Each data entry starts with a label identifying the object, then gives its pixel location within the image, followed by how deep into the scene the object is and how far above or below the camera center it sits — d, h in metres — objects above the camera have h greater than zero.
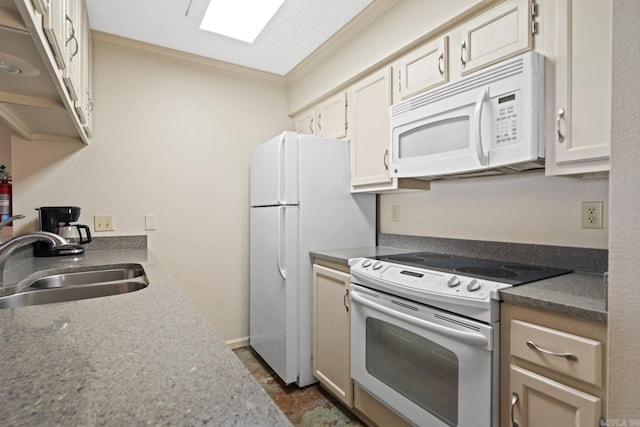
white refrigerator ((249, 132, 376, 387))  2.16 -0.11
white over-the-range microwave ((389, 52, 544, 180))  1.30 +0.39
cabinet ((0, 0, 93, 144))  0.77 +0.46
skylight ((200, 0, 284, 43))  1.97 +1.23
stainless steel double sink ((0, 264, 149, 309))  1.26 -0.34
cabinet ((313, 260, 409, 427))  1.78 -0.81
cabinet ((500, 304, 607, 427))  0.94 -0.49
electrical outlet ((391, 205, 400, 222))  2.35 -0.02
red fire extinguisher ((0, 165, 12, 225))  2.00 +0.10
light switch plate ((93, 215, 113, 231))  2.32 -0.08
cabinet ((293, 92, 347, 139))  2.44 +0.74
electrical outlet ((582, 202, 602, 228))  1.38 -0.02
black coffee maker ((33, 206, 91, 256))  1.95 -0.10
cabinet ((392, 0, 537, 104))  1.40 +0.79
